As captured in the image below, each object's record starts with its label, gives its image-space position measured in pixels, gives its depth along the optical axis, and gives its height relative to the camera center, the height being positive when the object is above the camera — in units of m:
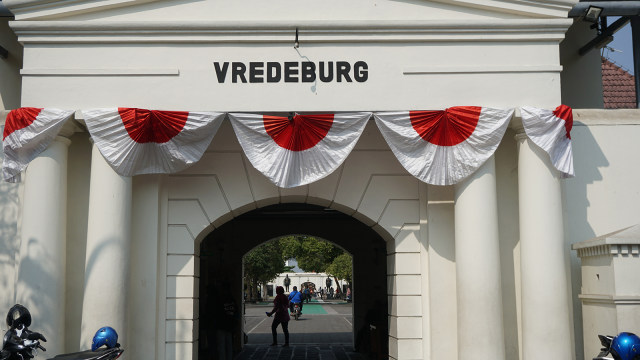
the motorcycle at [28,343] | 7.75 -0.75
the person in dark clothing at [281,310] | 18.68 -0.94
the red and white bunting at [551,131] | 9.65 +1.98
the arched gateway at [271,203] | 10.30 +1.03
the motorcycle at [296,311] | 31.32 -1.64
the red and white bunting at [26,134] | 9.56 +1.96
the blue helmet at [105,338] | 8.12 -0.73
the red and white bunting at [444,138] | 9.67 +1.89
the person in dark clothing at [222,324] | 14.84 -1.03
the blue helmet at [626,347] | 6.81 -0.73
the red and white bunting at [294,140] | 9.77 +1.89
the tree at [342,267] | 52.25 +0.59
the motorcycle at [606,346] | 7.37 -0.77
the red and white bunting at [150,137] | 9.55 +1.93
